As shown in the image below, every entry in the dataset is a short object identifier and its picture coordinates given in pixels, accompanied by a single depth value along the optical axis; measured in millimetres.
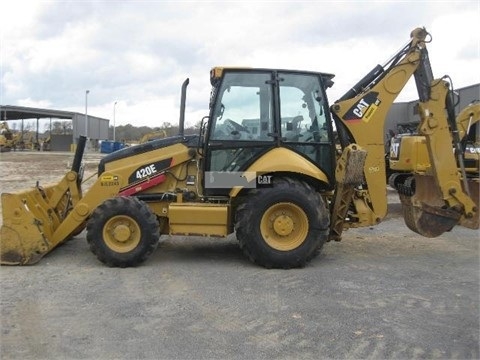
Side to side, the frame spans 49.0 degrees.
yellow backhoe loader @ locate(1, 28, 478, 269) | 6949
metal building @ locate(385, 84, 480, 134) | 24016
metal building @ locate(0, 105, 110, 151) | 60909
